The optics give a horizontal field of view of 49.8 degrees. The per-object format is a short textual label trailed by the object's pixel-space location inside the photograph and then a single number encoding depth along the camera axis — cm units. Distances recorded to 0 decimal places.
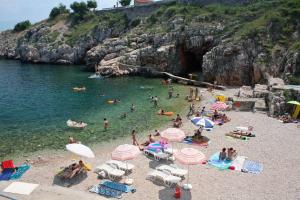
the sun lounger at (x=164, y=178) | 1911
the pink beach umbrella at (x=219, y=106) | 3394
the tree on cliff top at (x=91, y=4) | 9562
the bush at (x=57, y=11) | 10025
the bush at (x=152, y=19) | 6950
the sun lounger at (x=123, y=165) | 2109
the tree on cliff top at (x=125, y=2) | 9341
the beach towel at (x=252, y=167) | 2136
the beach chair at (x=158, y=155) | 2301
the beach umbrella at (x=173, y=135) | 2320
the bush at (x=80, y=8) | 9350
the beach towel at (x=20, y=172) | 2087
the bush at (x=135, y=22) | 7474
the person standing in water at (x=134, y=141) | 2705
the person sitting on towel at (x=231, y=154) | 2314
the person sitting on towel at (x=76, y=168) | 2023
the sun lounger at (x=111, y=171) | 2012
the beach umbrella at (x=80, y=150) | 2009
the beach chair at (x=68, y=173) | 2020
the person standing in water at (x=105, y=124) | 3144
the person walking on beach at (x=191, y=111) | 3628
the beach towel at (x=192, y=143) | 2643
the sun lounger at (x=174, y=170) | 1995
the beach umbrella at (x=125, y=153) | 2019
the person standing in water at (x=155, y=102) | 3988
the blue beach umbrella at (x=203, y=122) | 2708
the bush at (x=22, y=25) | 10675
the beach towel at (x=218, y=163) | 2211
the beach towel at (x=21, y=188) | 1825
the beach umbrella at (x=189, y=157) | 1881
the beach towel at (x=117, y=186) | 1895
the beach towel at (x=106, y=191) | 1844
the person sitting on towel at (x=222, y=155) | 2308
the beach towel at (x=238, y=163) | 2183
